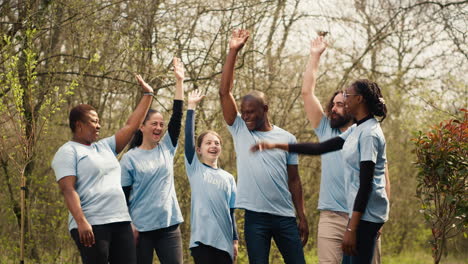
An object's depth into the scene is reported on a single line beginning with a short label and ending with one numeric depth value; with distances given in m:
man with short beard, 5.07
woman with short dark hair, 4.85
